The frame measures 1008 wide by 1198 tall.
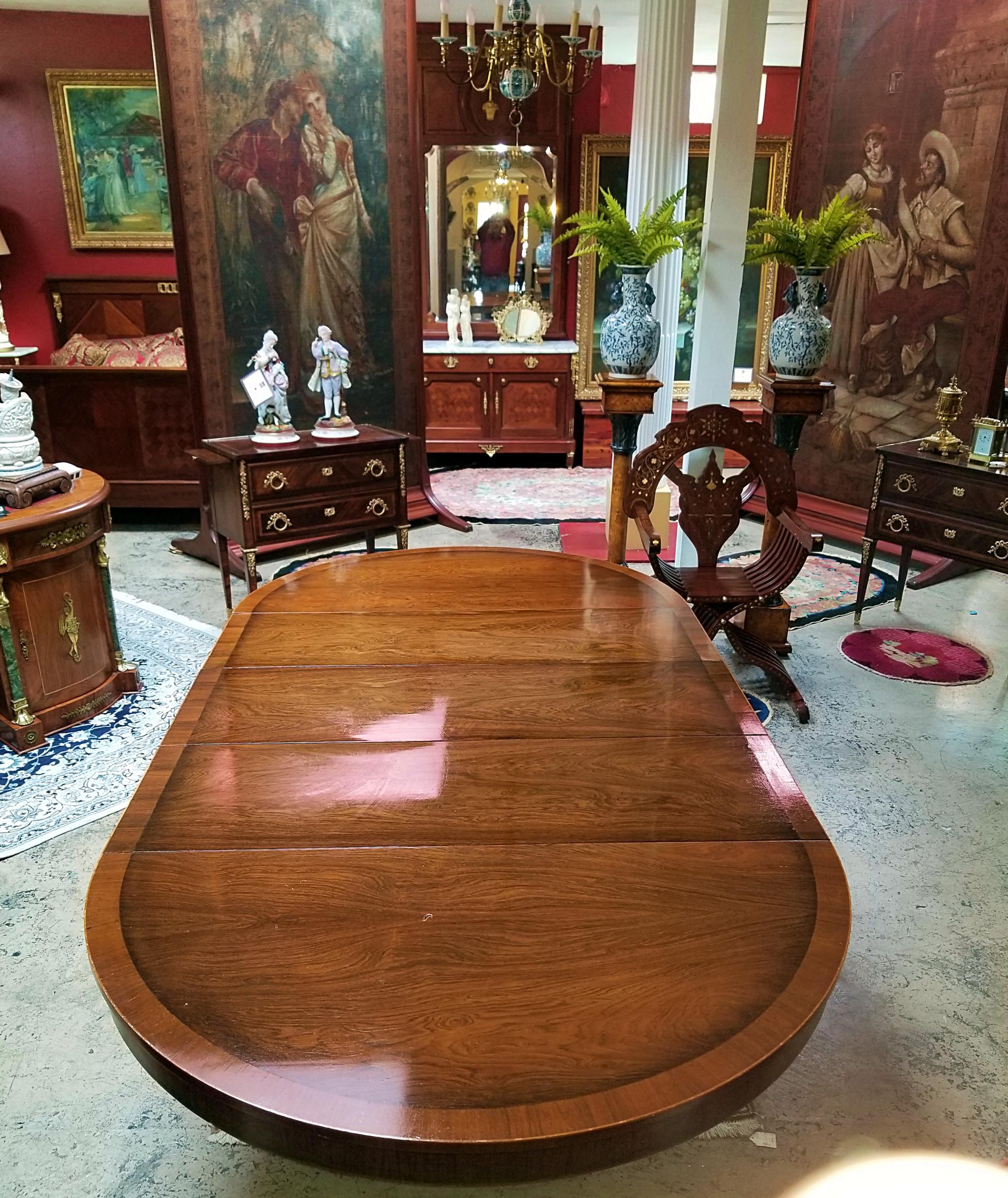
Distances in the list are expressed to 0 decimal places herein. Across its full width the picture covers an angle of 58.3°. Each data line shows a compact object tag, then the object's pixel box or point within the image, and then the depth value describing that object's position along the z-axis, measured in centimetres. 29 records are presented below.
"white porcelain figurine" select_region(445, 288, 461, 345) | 724
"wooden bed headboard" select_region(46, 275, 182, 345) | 661
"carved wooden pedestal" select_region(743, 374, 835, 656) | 376
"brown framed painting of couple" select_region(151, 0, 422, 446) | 459
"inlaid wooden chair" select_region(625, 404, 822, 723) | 344
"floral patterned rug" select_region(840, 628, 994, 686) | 391
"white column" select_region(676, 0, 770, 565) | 375
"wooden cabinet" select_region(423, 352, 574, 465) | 712
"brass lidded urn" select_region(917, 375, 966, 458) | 399
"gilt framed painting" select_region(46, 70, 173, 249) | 638
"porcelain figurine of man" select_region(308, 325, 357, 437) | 421
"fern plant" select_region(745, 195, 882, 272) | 359
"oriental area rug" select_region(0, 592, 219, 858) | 285
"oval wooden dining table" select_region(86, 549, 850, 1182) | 99
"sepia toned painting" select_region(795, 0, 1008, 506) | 474
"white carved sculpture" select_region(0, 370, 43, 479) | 317
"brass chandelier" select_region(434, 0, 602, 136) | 586
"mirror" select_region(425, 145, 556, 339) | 713
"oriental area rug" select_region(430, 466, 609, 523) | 619
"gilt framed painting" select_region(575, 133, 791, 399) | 714
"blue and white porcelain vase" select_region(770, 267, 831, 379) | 374
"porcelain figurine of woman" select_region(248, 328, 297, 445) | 407
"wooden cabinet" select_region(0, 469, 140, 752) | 305
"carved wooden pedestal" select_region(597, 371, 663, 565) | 383
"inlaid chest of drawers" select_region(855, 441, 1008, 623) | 380
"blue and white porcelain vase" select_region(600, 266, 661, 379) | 379
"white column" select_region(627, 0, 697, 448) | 446
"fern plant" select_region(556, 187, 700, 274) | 364
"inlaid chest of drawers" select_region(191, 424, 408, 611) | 400
